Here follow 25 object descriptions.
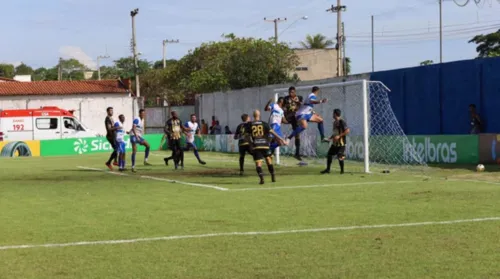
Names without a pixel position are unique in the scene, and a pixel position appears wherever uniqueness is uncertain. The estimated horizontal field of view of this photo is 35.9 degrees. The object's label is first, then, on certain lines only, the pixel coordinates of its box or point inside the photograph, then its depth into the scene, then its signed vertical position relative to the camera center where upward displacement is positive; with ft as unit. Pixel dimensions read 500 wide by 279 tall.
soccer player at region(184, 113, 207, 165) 89.06 -0.01
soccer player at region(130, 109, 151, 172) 79.42 +0.06
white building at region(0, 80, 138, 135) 213.46 +9.69
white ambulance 151.23 +1.56
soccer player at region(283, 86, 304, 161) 74.23 +2.35
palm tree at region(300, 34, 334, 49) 269.03 +30.66
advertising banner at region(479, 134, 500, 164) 74.84 -2.05
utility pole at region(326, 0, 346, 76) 163.45 +21.51
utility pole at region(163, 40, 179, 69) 295.28 +34.66
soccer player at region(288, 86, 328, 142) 72.84 +1.37
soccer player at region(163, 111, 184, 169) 78.79 -0.50
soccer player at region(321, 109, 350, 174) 68.23 -0.80
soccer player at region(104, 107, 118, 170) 78.12 +0.30
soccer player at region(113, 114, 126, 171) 76.59 -0.91
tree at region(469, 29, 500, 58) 228.84 +25.65
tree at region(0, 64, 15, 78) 375.04 +31.90
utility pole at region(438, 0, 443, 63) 210.69 +26.79
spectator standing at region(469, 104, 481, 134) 85.20 +0.90
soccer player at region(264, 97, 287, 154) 72.84 +1.30
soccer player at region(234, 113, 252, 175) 65.72 -0.97
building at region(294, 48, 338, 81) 253.65 +22.41
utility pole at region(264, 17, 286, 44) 249.14 +34.26
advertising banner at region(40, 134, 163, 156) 136.77 -2.32
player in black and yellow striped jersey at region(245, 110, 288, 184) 58.65 -0.76
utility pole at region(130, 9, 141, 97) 207.31 +23.64
